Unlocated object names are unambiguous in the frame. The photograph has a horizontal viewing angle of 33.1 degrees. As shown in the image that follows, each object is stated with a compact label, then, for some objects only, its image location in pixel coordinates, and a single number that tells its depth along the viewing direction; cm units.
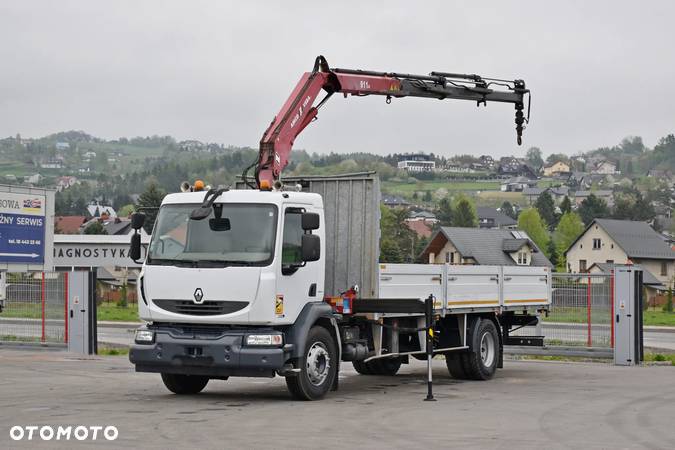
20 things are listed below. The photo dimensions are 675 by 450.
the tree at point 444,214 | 17189
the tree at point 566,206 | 16838
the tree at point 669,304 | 6028
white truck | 1514
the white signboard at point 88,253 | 5378
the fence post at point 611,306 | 2624
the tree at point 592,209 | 17025
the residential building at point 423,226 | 16254
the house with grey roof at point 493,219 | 18712
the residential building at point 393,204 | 19100
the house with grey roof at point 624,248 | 10506
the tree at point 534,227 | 14569
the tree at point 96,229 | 14512
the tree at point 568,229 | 14675
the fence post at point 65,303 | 2745
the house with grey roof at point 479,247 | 9206
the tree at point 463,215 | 15788
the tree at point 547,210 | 18938
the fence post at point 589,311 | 2695
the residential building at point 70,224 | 17092
